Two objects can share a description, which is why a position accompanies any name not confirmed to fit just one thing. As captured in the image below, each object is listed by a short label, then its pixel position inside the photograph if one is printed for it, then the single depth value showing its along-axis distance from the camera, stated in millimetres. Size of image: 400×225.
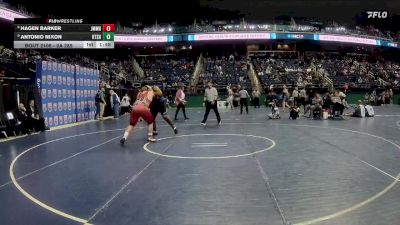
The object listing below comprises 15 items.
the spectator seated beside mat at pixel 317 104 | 18234
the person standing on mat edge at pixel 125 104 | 23562
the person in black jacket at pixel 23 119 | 13126
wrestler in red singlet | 10289
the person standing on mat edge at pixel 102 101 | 18984
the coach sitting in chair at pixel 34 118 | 13466
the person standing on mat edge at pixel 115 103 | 20698
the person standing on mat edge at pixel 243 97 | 23255
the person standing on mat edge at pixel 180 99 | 18067
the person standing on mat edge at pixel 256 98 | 29983
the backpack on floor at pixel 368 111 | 19719
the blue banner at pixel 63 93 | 15188
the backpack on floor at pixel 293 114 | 18423
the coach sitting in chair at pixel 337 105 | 18155
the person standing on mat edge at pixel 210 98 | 15555
